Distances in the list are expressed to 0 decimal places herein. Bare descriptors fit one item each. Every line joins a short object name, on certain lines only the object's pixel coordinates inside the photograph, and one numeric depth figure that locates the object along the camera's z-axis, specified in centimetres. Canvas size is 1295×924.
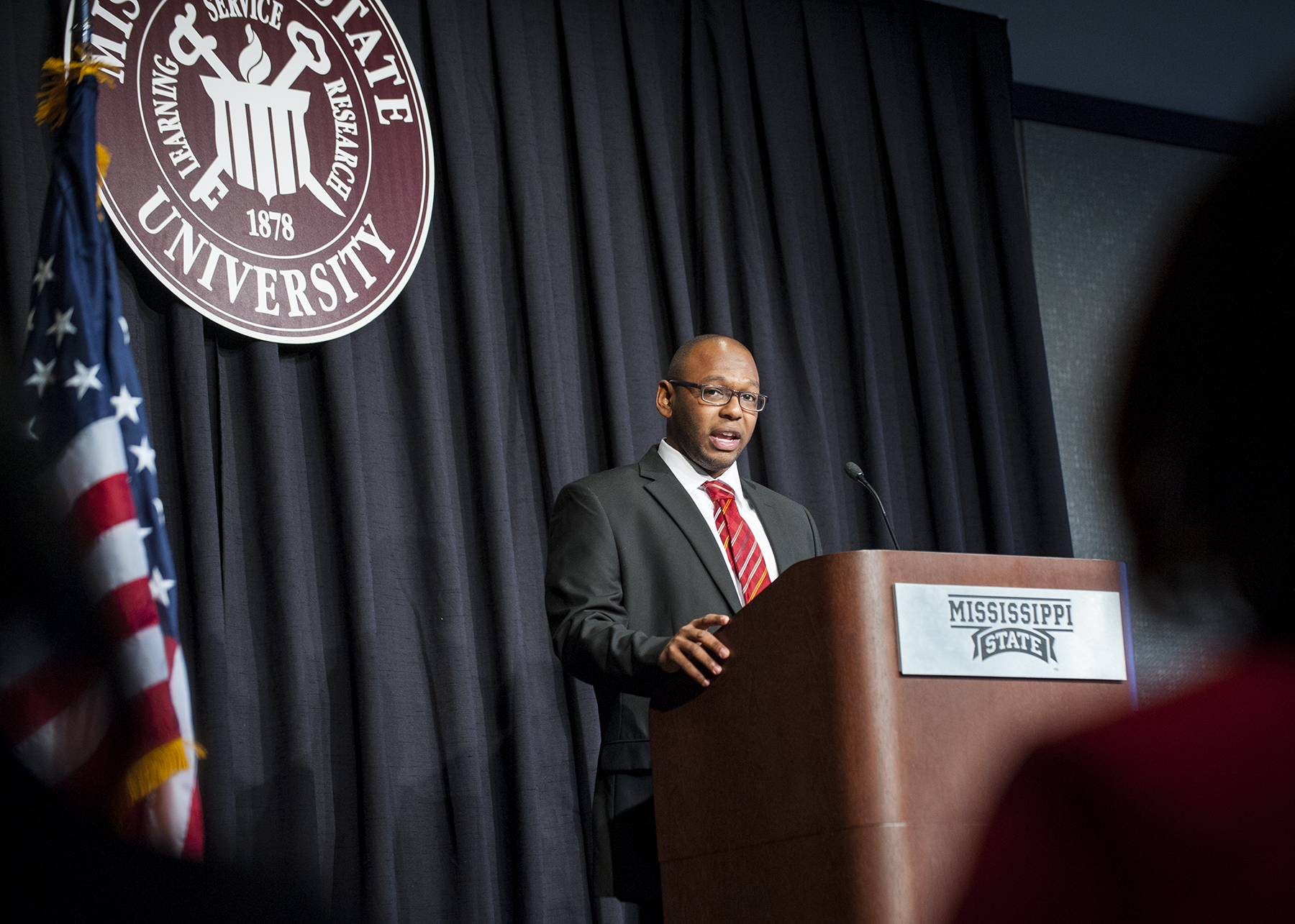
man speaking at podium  516
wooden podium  481
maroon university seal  585
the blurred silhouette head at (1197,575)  173
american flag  465
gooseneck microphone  535
